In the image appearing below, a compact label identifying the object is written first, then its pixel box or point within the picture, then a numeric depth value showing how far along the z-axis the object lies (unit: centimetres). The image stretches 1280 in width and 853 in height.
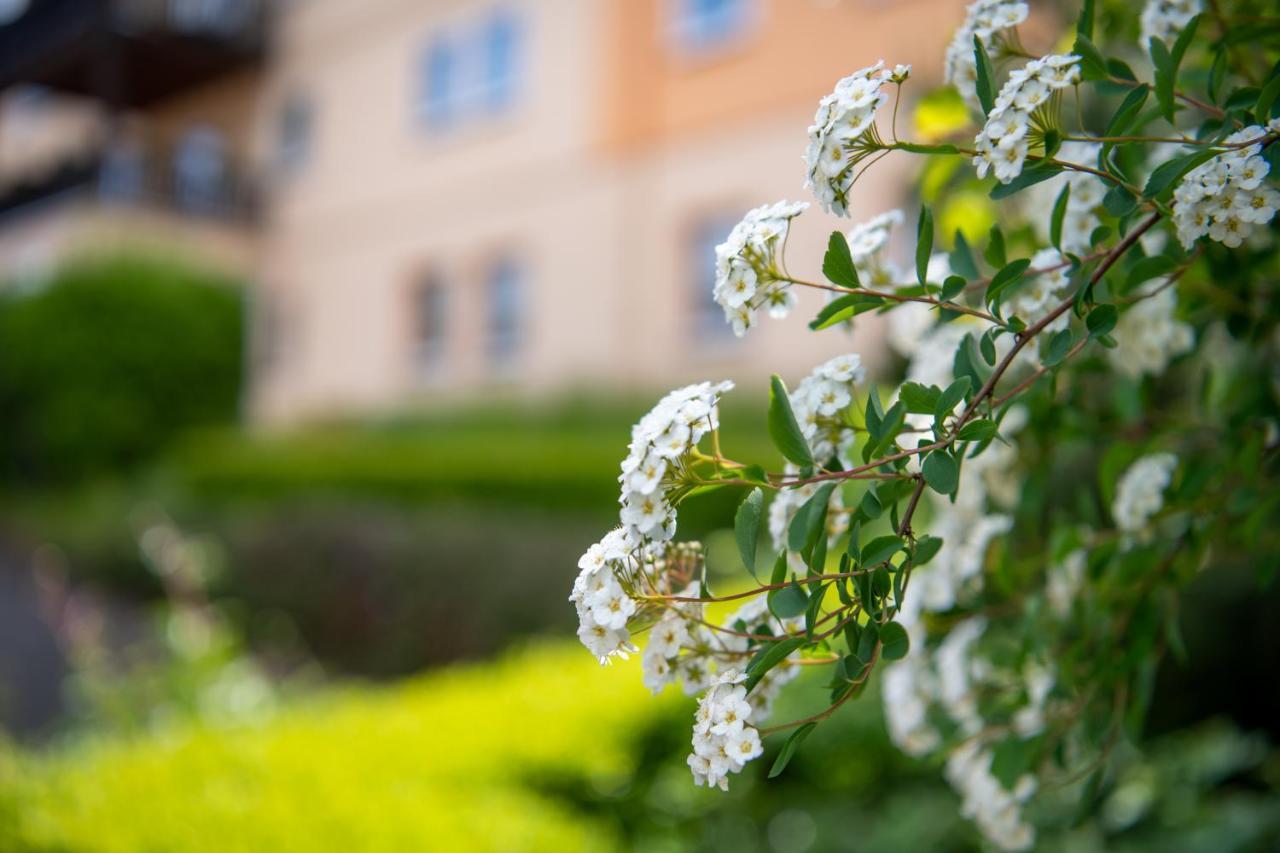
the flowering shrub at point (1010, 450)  100
